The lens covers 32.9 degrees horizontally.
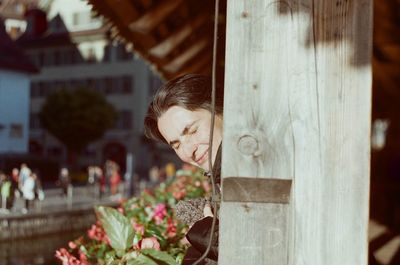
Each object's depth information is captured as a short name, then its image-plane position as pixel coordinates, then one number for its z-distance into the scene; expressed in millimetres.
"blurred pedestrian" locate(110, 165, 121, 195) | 22984
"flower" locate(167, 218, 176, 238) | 2572
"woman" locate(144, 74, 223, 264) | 1684
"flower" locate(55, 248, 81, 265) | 1940
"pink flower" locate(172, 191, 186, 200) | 4484
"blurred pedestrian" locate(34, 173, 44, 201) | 18234
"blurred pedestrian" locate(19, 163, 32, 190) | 18766
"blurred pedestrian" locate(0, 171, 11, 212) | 17188
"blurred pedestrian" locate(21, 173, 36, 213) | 17344
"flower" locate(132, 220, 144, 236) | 2055
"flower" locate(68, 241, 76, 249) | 2692
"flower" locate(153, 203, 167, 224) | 3071
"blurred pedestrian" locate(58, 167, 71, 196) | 21672
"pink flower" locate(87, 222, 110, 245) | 2854
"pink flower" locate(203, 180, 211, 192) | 5141
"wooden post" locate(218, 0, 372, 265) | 1264
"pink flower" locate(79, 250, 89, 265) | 1985
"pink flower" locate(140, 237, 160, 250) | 1676
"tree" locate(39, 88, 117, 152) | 35688
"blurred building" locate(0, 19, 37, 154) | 32281
